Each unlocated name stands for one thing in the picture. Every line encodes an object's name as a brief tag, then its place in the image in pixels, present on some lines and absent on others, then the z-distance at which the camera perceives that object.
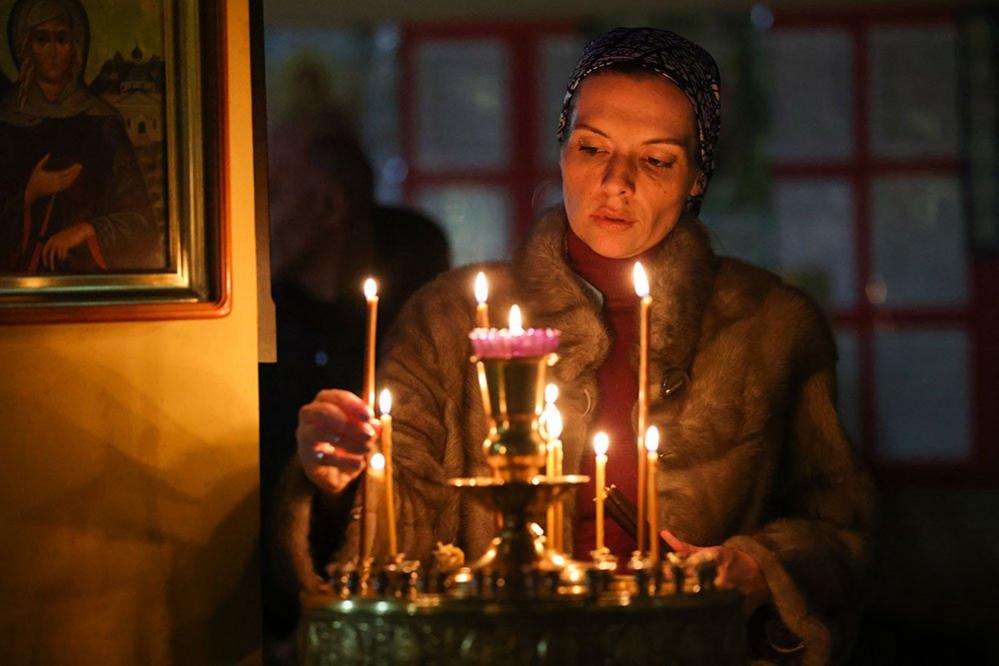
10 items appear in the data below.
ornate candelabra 5.03
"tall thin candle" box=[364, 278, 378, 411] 5.23
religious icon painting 6.61
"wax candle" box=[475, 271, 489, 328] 5.49
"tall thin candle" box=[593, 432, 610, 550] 5.62
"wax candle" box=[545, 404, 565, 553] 5.38
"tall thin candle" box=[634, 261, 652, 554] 5.16
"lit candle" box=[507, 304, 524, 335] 5.21
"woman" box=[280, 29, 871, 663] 6.69
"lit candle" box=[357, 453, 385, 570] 5.36
